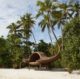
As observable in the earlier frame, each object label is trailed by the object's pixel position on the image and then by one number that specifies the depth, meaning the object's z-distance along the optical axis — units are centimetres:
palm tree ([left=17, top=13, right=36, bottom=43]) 2770
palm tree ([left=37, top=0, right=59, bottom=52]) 2272
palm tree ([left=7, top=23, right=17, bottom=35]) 2833
